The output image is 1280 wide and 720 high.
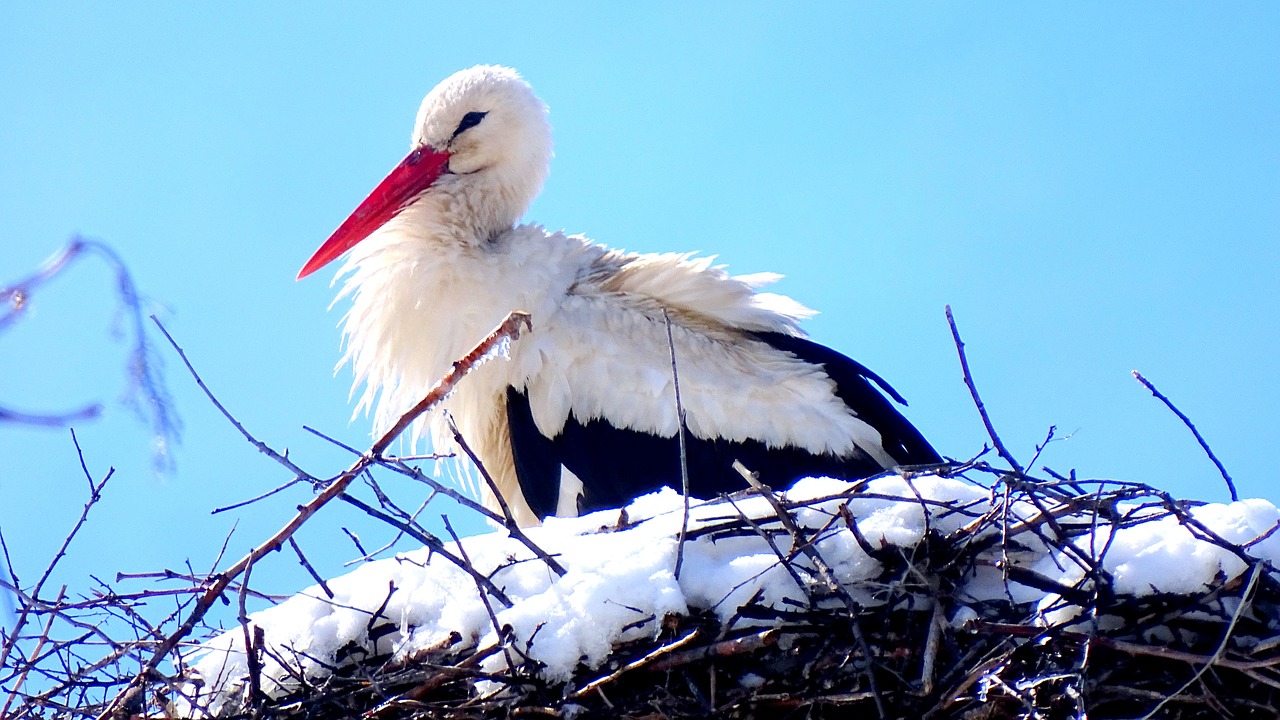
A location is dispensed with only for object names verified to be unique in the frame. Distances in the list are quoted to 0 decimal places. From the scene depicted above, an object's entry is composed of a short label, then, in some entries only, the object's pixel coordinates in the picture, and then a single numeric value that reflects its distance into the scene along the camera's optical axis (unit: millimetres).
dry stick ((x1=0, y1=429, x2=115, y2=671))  16066
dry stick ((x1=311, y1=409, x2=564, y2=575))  15868
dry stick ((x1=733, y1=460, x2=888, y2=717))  15065
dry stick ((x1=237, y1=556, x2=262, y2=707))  15868
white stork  16429
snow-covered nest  15042
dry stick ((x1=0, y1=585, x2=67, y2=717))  16062
